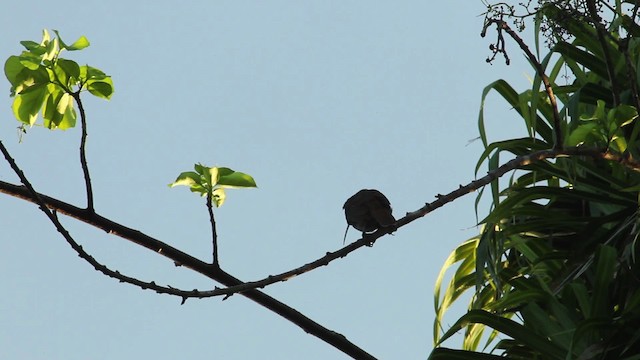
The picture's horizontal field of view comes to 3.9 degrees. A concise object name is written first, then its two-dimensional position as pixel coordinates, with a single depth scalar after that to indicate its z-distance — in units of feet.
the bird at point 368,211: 66.42
